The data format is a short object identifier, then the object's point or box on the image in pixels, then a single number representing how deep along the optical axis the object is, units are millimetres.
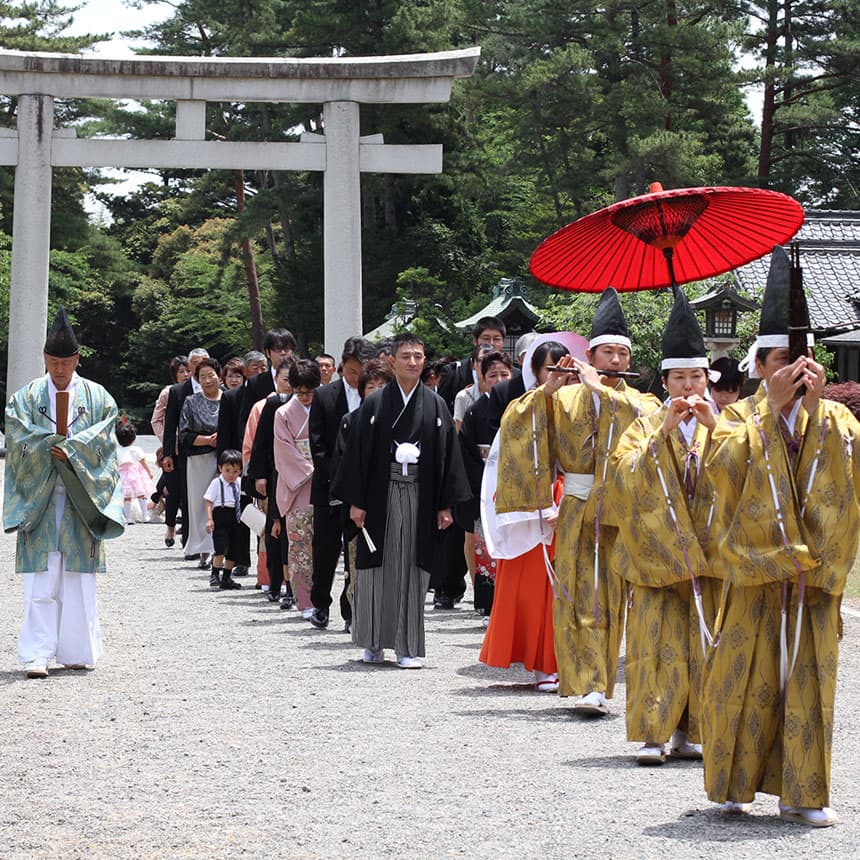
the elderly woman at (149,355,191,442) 17142
